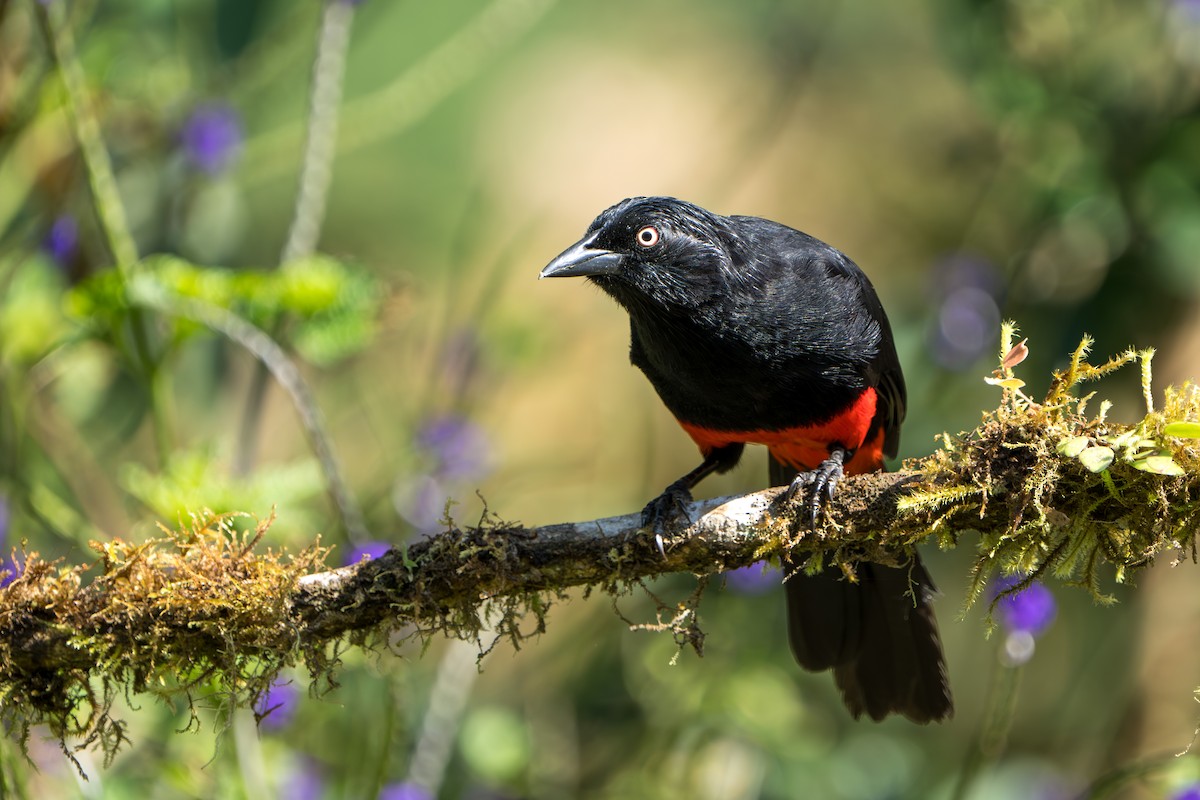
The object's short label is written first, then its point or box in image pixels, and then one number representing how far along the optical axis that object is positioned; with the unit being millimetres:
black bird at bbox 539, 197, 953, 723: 6832
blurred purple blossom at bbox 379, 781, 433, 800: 7527
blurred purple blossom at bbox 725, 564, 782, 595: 9148
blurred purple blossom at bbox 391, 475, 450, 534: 9057
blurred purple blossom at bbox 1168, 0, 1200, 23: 10352
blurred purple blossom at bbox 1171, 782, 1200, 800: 6199
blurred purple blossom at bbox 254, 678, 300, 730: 7184
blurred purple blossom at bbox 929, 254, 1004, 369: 10937
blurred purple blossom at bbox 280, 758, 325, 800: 7930
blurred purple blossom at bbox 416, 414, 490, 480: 9195
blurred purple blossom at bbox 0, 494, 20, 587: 7820
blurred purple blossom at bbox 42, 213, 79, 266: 8742
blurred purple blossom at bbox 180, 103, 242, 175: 9406
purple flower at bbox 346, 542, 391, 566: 6828
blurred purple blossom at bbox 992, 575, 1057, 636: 6719
